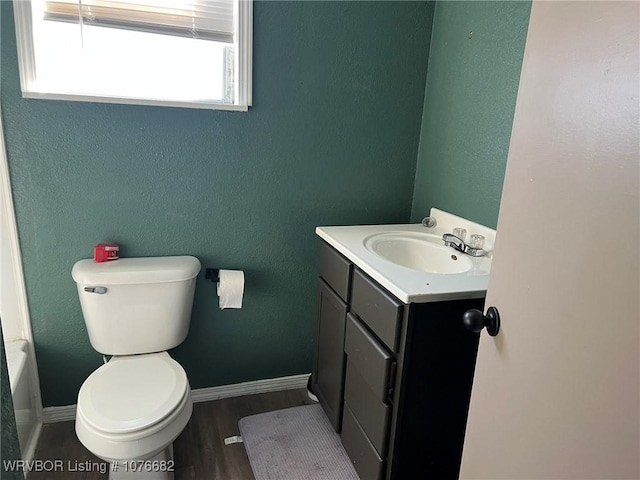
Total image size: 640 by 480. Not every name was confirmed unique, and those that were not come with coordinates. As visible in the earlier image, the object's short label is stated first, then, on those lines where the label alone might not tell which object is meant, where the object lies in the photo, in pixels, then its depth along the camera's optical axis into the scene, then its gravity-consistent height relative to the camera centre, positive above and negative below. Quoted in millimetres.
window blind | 1605 +362
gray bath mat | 1696 -1297
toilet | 1337 -892
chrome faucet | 1573 -404
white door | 622 -196
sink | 1677 -468
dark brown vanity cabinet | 1272 -750
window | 1593 +233
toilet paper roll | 1869 -699
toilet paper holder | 1916 -660
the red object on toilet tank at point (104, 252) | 1712 -532
